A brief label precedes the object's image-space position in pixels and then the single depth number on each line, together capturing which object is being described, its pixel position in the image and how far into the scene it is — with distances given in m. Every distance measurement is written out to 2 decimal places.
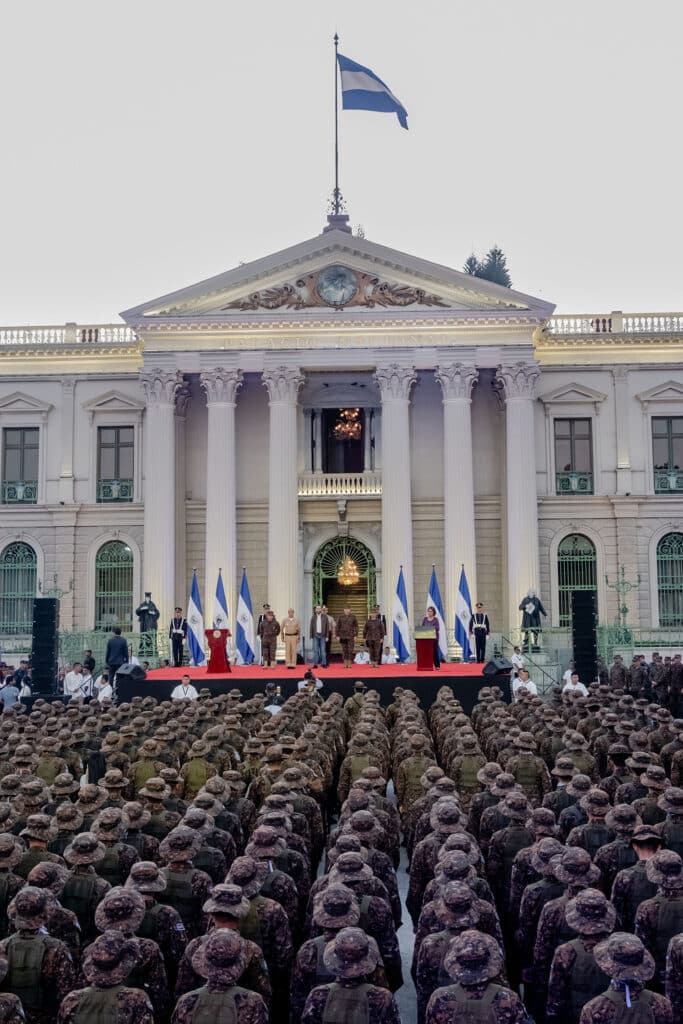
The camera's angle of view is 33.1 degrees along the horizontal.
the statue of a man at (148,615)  33.72
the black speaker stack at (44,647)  25.62
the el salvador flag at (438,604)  30.61
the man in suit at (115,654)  28.69
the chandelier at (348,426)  39.22
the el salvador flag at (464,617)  32.34
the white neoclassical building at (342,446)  36.00
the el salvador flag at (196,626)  32.44
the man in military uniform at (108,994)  5.45
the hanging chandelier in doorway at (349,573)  38.78
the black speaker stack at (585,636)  25.56
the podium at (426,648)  27.66
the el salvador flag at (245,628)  31.73
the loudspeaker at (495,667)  25.14
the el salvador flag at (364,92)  36.22
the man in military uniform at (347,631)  29.38
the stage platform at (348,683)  25.39
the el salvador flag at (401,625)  30.84
